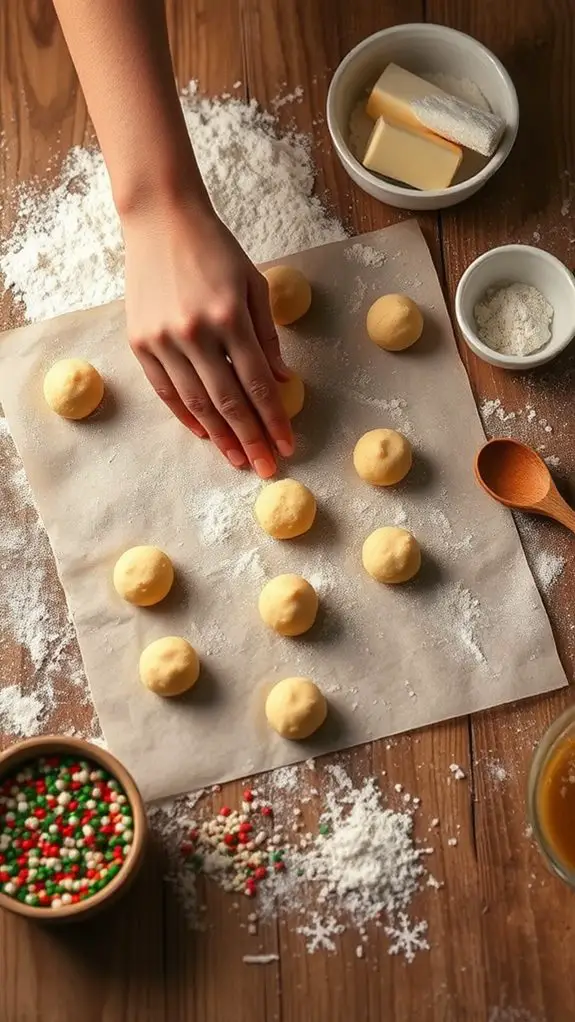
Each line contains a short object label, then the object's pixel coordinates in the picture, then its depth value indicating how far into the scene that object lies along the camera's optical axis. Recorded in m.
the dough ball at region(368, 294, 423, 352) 1.12
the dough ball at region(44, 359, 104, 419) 1.10
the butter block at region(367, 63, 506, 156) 1.12
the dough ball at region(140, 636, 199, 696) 1.05
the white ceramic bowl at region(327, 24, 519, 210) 1.13
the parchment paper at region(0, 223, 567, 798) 1.07
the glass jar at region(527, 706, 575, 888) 0.99
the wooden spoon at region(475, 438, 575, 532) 1.08
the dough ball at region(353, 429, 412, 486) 1.09
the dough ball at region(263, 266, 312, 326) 1.12
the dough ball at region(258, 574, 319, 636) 1.06
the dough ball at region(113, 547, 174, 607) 1.06
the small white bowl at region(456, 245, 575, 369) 1.10
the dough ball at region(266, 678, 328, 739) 1.03
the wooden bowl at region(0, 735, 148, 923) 0.93
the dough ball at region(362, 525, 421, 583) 1.07
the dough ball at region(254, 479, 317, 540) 1.08
